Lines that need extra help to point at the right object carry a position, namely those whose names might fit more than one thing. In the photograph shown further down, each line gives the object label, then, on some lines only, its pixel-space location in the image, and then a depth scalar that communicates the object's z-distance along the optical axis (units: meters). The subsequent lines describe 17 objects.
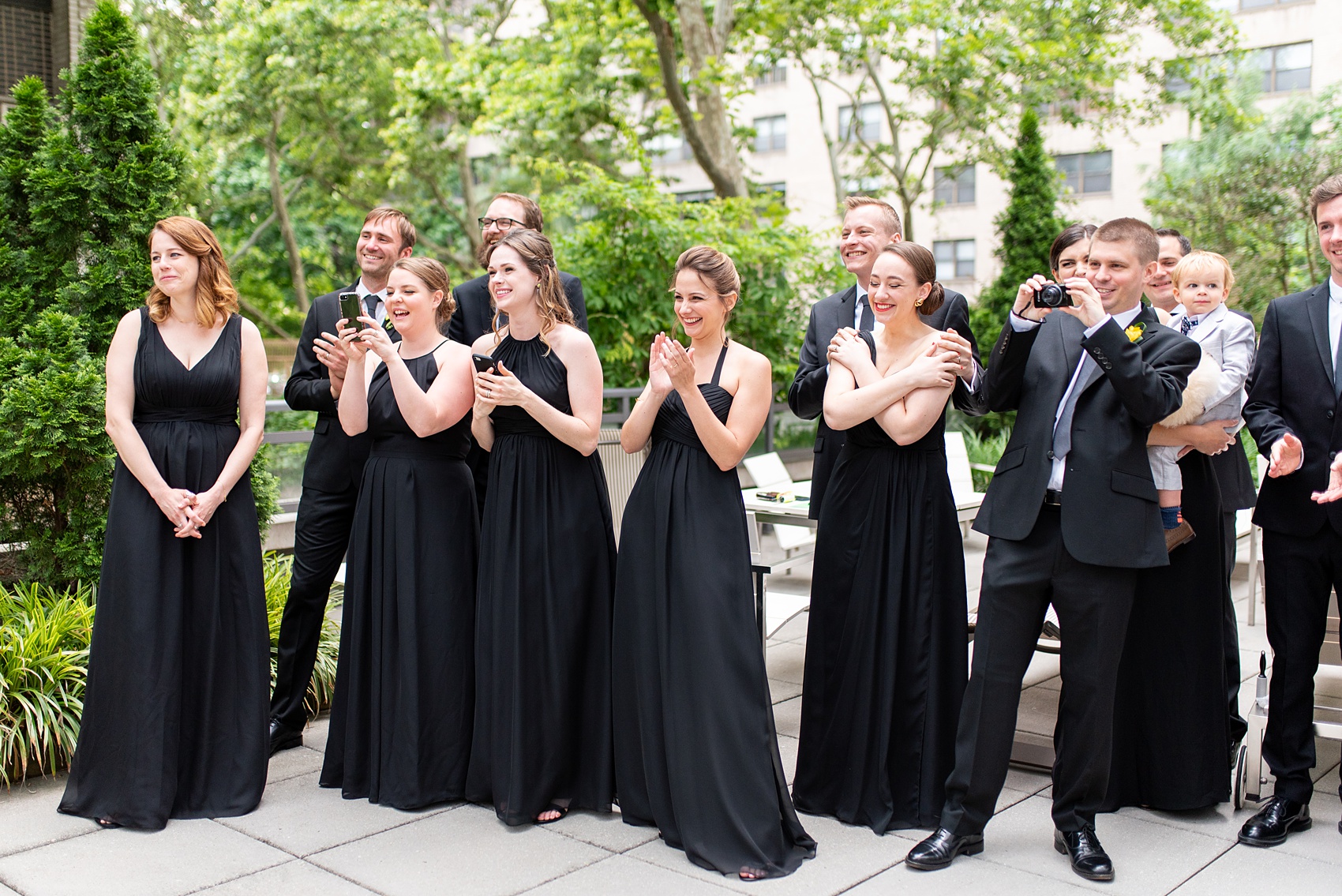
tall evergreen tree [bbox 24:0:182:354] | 5.76
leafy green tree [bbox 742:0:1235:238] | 17.58
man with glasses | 5.10
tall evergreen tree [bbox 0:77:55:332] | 5.79
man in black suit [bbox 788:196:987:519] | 4.54
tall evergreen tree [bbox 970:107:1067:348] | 15.45
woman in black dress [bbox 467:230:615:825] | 4.25
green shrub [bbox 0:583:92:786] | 4.59
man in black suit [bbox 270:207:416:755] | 4.98
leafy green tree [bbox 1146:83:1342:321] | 17.66
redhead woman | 4.25
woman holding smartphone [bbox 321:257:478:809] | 4.42
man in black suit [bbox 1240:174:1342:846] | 4.02
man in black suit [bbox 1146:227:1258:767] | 4.03
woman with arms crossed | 4.14
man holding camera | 3.64
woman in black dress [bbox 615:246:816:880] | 3.83
